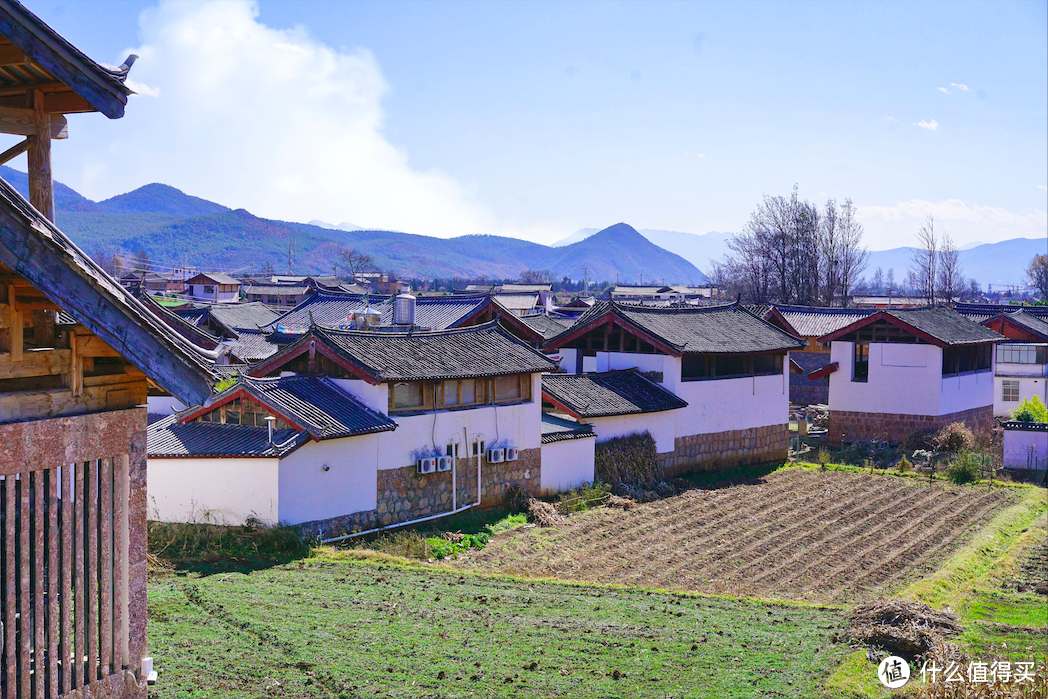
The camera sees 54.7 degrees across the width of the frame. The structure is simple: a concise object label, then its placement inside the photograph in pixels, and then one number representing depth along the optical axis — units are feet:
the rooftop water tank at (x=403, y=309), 109.81
